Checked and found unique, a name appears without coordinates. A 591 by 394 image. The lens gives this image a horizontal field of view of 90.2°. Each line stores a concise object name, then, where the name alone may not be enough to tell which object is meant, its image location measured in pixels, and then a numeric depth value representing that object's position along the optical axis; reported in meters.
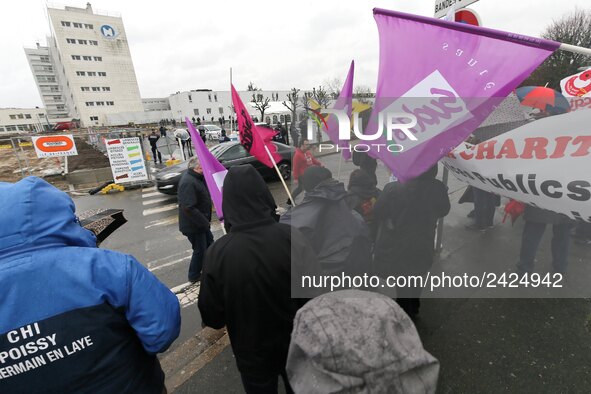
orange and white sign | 9.90
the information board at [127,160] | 10.16
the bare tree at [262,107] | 26.50
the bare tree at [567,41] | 15.70
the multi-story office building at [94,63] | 58.81
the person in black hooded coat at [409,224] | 2.42
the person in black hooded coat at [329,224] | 2.12
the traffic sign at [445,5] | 2.71
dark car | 8.73
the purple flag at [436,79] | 1.71
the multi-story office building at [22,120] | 75.50
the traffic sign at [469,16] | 3.20
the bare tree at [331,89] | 41.53
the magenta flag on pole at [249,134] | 3.32
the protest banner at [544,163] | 1.62
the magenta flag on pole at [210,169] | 3.40
